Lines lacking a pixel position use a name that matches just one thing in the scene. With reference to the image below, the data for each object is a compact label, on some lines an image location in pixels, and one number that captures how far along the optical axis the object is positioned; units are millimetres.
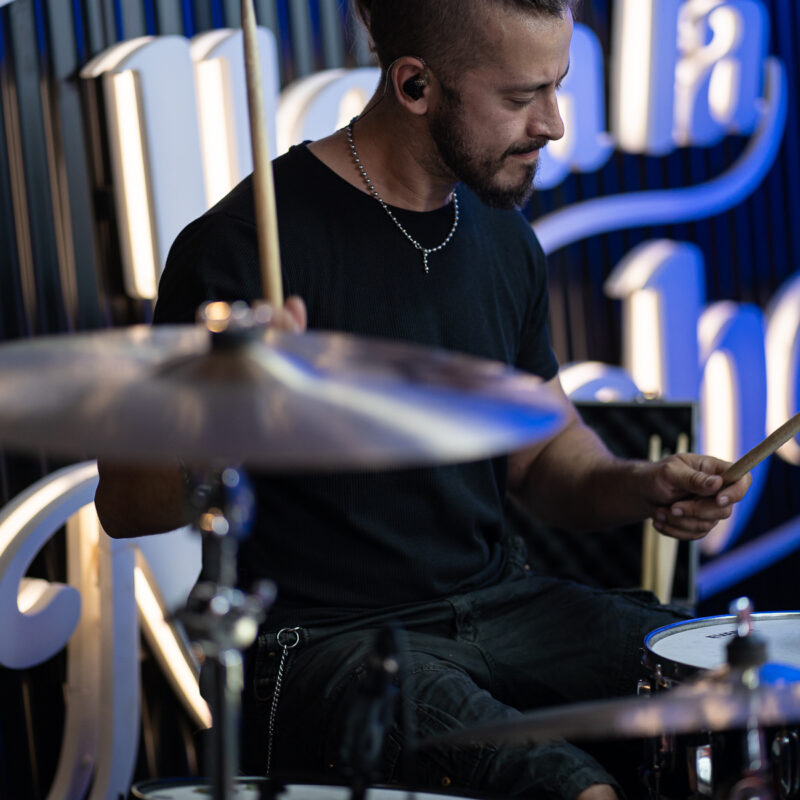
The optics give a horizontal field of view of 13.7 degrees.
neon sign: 3763
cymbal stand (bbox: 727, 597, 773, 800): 2948
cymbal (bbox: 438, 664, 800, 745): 2853
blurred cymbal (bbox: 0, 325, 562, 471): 2683
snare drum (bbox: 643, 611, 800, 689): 3220
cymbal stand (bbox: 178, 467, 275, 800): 2937
